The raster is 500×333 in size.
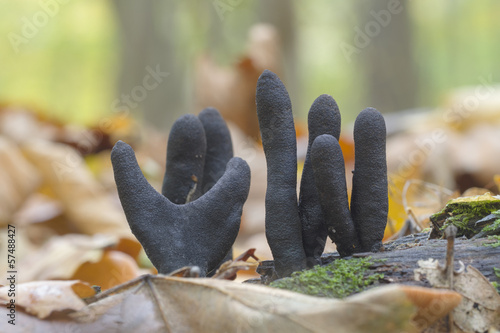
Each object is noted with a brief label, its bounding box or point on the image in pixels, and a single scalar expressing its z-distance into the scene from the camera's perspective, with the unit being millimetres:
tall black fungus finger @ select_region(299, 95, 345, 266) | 369
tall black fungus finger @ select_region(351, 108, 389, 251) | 361
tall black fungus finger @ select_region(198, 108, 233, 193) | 418
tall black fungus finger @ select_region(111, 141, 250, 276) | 365
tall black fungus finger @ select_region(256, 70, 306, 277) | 367
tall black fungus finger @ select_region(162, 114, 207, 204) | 398
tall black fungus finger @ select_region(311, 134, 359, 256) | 354
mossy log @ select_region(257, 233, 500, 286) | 348
